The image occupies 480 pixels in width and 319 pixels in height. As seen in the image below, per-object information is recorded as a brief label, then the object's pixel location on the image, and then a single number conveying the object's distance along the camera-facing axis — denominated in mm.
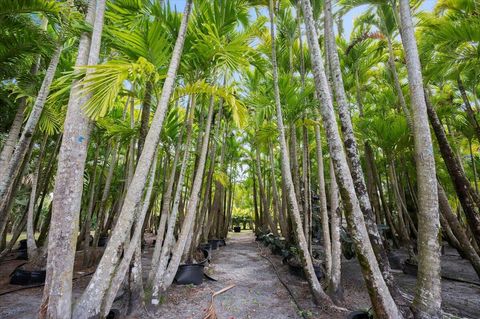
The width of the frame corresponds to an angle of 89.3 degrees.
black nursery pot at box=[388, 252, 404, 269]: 6300
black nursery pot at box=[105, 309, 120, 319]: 2818
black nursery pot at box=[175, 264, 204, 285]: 4652
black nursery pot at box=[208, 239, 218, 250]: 9184
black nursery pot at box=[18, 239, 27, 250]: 8087
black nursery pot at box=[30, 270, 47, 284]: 4418
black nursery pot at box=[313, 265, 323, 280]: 4777
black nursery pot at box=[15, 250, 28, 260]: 6717
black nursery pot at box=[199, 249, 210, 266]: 6199
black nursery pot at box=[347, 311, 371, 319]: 2755
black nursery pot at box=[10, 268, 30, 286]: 4375
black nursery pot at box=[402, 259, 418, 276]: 5563
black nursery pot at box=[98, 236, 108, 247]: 9561
